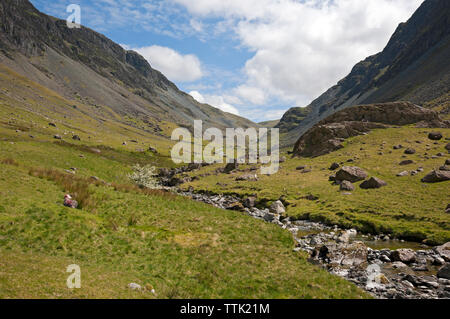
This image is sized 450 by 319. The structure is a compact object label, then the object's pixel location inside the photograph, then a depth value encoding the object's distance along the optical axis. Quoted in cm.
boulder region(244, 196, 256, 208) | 5378
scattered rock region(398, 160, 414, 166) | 5745
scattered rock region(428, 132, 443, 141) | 7061
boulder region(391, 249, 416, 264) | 2491
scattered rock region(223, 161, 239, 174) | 9391
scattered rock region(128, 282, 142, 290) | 1502
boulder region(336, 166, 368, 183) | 5406
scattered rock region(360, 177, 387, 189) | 4871
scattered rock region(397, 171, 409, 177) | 5162
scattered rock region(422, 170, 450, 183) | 4419
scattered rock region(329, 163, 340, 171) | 6734
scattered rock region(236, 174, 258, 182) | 7482
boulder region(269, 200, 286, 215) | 4819
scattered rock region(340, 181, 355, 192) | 5069
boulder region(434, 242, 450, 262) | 2498
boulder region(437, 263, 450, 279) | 2131
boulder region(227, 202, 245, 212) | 4988
